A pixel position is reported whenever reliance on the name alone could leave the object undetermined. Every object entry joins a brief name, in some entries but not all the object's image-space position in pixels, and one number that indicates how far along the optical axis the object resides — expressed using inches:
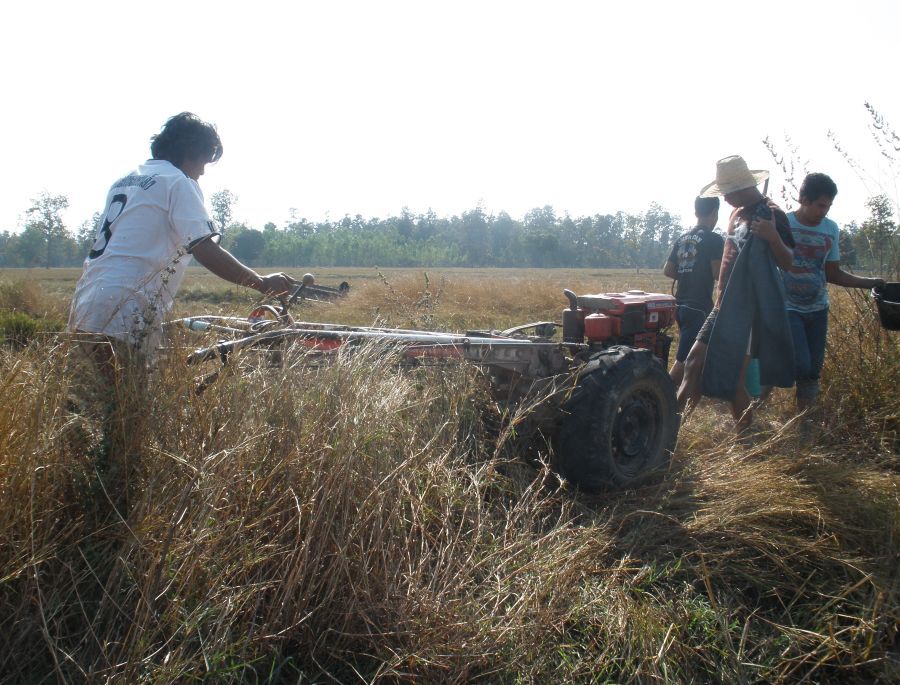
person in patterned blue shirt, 198.5
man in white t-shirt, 111.8
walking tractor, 137.3
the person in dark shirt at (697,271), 237.5
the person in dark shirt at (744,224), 177.3
